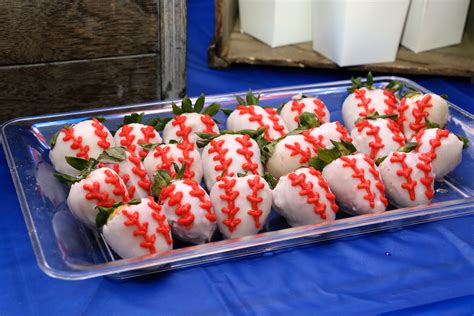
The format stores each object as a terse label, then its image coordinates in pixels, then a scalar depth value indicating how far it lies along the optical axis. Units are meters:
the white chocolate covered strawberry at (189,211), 0.75
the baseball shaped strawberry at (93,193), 0.77
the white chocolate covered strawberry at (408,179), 0.84
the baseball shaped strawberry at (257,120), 0.94
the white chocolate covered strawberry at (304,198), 0.78
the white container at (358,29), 1.28
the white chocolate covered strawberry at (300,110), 0.99
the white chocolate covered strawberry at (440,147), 0.90
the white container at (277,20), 1.37
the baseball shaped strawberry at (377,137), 0.91
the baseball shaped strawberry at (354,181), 0.81
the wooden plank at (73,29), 1.03
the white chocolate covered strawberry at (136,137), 0.89
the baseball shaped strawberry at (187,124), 0.92
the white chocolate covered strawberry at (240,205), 0.77
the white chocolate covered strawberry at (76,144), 0.86
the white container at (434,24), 1.35
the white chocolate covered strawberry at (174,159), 0.84
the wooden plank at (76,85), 1.08
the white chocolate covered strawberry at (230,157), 0.85
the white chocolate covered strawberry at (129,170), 0.82
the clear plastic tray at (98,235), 0.69
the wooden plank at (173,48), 1.10
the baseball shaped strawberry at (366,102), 1.01
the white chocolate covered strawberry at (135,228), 0.72
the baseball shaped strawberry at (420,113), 0.99
